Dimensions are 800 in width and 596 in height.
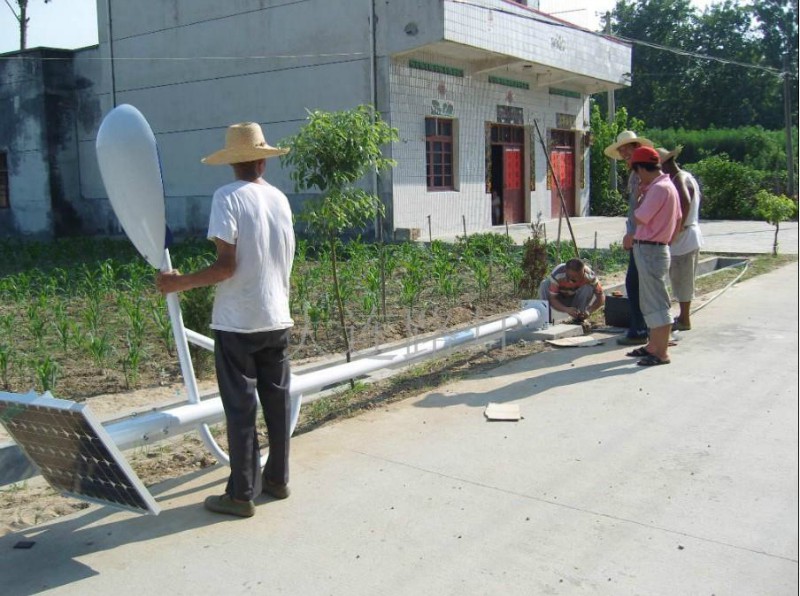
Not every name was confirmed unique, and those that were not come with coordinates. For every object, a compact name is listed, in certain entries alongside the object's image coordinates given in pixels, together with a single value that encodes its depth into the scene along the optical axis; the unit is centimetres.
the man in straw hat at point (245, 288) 394
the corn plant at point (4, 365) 636
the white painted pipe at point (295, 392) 418
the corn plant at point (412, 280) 940
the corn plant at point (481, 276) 1027
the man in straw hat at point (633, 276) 784
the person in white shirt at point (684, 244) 796
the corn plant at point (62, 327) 745
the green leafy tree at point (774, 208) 1506
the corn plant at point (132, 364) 655
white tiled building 1734
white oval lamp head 401
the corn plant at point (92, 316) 804
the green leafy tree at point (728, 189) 2659
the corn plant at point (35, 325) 761
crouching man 862
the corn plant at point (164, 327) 732
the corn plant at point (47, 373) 604
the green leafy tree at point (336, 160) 732
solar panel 349
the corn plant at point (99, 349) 679
